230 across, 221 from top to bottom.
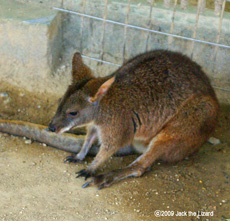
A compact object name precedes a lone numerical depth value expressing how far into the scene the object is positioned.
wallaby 3.54
